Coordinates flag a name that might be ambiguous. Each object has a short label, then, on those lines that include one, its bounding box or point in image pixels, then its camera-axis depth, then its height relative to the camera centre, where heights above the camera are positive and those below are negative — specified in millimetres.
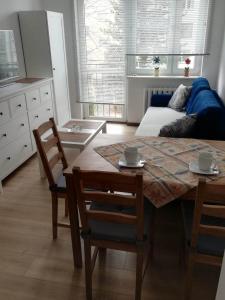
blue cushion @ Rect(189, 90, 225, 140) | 2275 -607
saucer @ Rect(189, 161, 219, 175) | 1461 -637
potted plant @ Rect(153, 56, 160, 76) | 4218 -244
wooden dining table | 1529 -655
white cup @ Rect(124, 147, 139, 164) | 1554 -583
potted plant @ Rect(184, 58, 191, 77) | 4113 -294
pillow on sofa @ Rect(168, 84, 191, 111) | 3746 -653
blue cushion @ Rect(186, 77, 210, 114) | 3288 -495
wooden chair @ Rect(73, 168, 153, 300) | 1202 -884
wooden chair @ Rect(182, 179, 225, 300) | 1117 -924
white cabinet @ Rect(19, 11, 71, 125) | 3658 +30
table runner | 1370 -645
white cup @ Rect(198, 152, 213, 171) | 1455 -583
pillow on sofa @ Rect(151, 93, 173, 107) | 4090 -733
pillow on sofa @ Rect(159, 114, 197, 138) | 2271 -647
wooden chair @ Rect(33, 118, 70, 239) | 1832 -778
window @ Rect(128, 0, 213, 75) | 3959 +232
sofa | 2291 -657
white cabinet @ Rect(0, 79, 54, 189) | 2822 -766
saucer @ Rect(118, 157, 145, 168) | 1559 -638
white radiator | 4281 -662
